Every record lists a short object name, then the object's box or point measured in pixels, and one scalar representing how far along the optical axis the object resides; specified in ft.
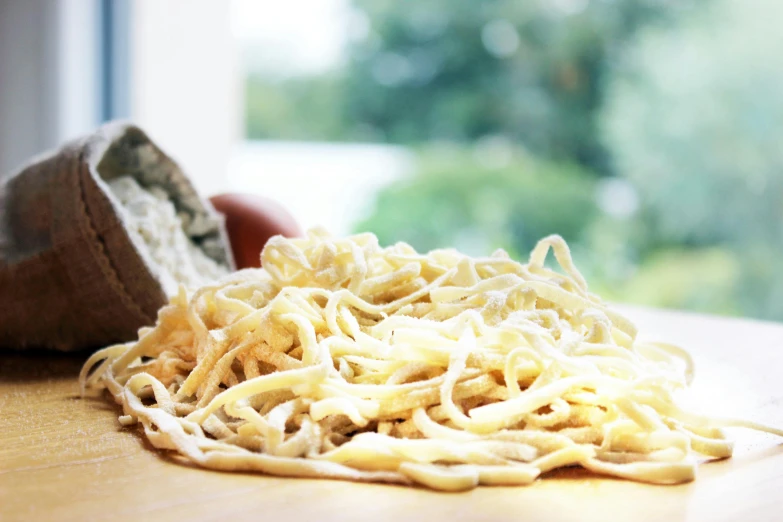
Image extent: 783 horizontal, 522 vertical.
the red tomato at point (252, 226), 2.40
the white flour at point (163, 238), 2.21
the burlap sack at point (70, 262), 2.12
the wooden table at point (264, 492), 1.48
